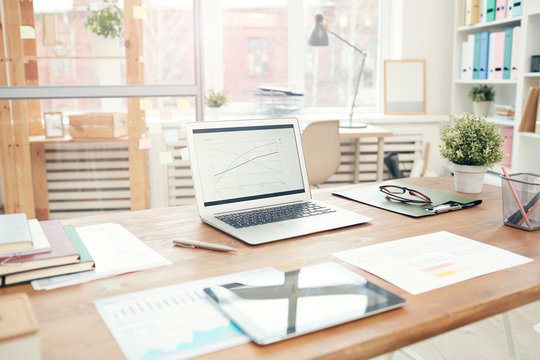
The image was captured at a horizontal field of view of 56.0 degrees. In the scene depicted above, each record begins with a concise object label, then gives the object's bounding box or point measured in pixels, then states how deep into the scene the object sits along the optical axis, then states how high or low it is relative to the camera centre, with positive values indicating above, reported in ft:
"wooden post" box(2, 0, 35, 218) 9.43 -0.50
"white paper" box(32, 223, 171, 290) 3.08 -1.06
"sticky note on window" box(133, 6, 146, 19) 10.14 +1.75
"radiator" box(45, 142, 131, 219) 10.50 -1.61
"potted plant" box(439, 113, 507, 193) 5.07 -0.51
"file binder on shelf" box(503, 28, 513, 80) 10.69 +0.91
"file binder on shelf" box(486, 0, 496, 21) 11.32 +1.92
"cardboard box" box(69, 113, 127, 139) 10.31 -0.50
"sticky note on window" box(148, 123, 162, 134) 10.84 -0.59
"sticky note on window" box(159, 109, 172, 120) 10.69 -0.29
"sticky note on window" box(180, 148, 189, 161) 11.20 -1.16
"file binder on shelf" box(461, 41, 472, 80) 12.32 +0.84
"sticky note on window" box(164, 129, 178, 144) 11.14 -0.77
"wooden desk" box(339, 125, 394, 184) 11.42 -0.83
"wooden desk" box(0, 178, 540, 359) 2.34 -1.09
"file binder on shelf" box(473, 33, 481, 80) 11.81 +0.92
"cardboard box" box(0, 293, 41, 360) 1.84 -0.84
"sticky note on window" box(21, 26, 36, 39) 9.54 +1.29
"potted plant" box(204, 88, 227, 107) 12.02 +0.01
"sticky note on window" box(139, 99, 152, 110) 10.40 -0.08
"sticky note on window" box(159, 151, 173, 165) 11.13 -1.24
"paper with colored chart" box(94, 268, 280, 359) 2.28 -1.09
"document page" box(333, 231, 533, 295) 3.10 -1.08
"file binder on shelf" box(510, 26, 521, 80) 10.46 +0.88
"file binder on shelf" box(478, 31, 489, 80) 11.49 +0.96
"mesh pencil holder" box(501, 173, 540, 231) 4.13 -0.87
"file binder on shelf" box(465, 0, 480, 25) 11.97 +1.99
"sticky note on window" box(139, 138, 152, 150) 10.79 -0.91
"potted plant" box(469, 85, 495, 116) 11.94 -0.06
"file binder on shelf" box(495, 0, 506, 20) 10.96 +1.86
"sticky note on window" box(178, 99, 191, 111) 10.57 -0.11
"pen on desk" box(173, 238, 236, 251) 3.60 -1.03
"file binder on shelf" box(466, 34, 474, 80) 12.01 +0.99
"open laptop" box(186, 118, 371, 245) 4.25 -0.73
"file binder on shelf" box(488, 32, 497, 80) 11.25 +0.87
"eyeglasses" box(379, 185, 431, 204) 4.85 -0.97
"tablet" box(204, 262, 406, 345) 2.44 -1.07
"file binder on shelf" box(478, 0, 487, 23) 11.67 +1.94
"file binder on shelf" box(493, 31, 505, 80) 10.94 +0.88
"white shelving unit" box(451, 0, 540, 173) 9.98 +0.34
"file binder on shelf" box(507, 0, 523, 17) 10.32 +1.80
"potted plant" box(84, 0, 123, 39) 10.00 +1.57
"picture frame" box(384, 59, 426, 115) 13.26 +0.27
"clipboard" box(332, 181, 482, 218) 4.63 -1.00
